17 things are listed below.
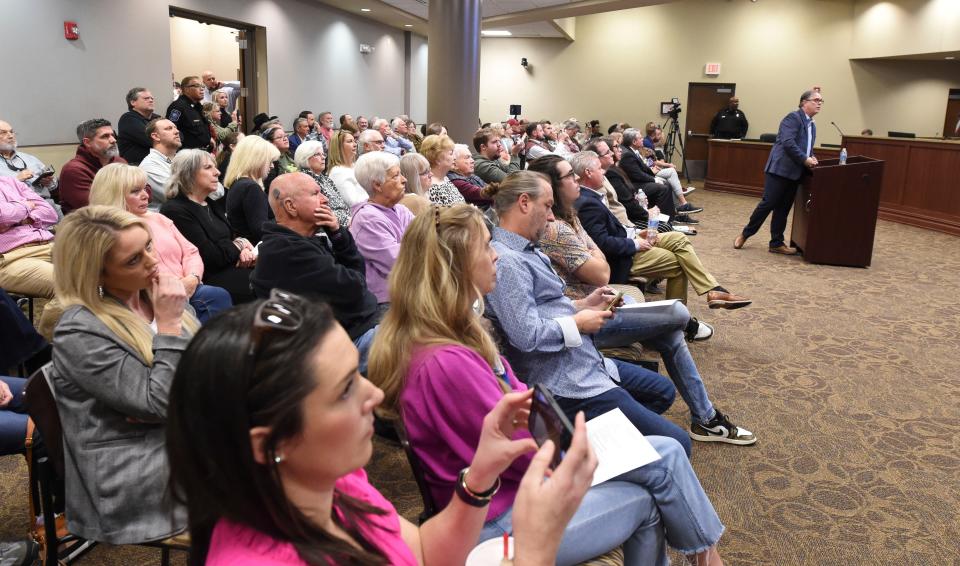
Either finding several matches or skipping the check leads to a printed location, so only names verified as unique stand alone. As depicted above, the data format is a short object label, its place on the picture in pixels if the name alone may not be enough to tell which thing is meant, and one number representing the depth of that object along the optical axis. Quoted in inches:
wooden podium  252.5
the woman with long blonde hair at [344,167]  198.1
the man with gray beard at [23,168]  187.6
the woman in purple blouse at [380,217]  131.1
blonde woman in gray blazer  64.1
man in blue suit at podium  269.7
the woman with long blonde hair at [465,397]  60.9
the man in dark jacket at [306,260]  104.8
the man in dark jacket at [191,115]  260.4
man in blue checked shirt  89.0
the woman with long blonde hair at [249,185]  163.0
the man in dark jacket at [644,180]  295.9
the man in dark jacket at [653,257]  165.9
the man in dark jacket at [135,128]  222.8
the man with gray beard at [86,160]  184.1
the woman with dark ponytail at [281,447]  33.9
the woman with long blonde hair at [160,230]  131.4
